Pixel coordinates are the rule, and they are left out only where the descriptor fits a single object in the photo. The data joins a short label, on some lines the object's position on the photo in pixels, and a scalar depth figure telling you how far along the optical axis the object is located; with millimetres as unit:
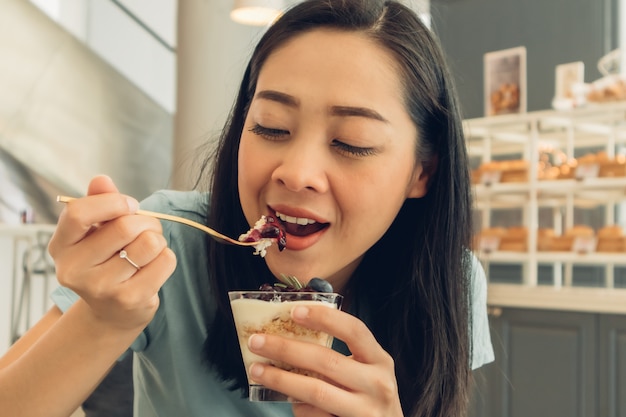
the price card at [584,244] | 4031
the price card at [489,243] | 4484
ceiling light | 3936
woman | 953
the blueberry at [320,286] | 1036
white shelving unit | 4043
